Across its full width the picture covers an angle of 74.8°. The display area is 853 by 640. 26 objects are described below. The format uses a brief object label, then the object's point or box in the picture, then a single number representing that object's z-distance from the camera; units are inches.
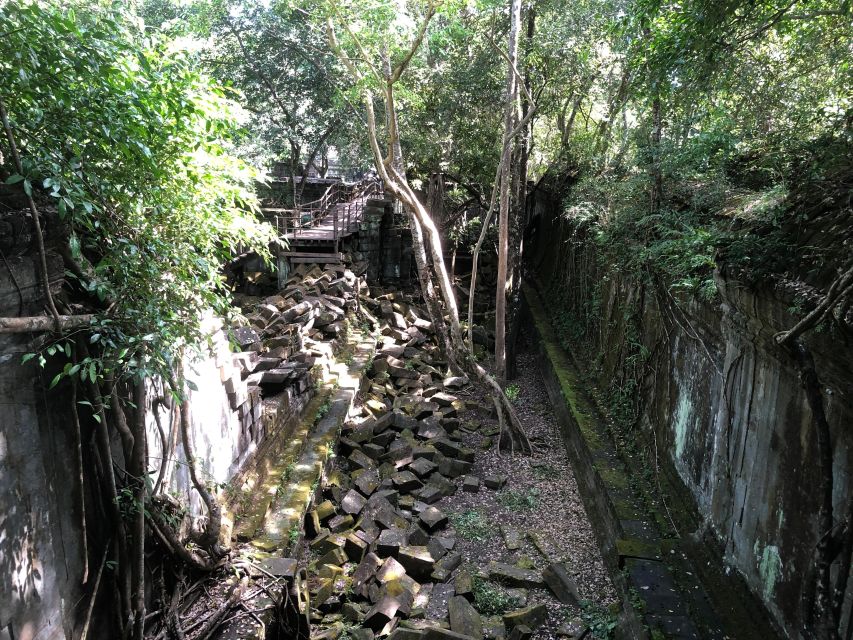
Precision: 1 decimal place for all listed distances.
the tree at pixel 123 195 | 108.7
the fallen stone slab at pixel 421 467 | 294.7
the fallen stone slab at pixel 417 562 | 217.8
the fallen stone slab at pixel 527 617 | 190.4
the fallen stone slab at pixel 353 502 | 253.2
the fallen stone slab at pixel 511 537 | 242.4
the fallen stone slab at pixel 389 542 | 223.8
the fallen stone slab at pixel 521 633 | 181.6
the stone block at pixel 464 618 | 186.5
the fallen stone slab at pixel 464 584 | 207.5
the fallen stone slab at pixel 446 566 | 218.8
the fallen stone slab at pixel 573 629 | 187.9
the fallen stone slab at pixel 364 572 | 207.5
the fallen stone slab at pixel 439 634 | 172.2
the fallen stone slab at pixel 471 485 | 292.5
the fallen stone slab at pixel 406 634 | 170.9
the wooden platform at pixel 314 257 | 542.9
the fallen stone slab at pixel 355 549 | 227.0
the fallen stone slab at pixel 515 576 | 214.8
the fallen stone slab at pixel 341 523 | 240.4
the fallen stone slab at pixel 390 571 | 207.1
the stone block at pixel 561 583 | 207.0
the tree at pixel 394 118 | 304.8
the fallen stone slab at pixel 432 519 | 252.7
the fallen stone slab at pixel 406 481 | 283.4
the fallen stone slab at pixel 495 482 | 294.4
